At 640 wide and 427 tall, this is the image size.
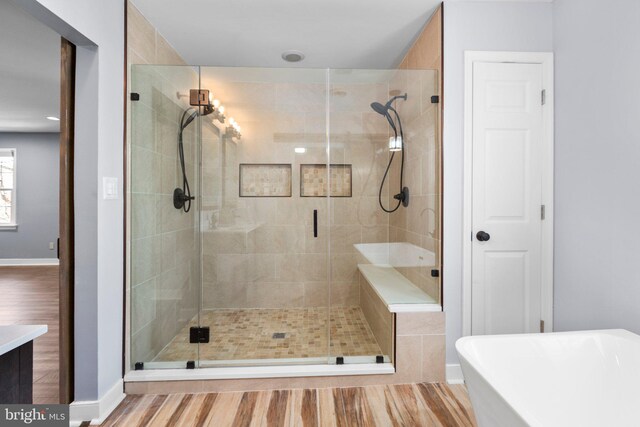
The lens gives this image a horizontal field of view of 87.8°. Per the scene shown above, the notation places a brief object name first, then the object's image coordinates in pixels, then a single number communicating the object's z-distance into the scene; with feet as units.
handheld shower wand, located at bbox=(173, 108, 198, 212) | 7.63
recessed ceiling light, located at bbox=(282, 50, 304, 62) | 9.22
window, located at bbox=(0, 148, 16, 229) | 20.47
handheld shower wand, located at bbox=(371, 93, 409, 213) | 7.95
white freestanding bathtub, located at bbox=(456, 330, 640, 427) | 4.44
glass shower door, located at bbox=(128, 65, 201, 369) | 7.16
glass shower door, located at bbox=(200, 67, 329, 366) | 7.75
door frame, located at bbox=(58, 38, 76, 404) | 5.85
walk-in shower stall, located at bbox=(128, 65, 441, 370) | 7.47
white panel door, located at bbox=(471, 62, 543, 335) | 7.16
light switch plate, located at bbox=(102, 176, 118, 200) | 6.19
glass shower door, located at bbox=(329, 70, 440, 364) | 7.75
